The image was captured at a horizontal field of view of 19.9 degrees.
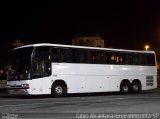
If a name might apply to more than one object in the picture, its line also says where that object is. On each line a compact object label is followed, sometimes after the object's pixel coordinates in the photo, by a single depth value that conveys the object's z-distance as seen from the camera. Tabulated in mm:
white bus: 27688
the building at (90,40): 139625
